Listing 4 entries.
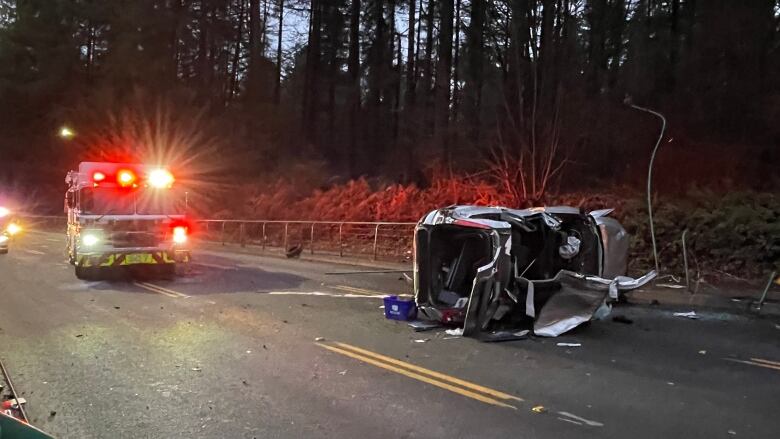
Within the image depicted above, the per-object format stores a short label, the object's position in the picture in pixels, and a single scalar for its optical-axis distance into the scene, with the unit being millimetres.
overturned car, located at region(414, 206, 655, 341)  8524
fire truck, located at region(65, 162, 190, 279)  14625
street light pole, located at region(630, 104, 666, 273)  13522
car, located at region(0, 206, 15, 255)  22297
